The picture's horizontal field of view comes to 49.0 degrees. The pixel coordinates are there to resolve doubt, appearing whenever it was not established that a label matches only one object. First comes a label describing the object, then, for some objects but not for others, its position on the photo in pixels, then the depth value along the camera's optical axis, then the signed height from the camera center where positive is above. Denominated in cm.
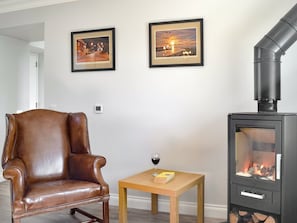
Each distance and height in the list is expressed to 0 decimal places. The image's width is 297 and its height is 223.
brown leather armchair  251 -54
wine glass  308 -53
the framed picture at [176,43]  327 +61
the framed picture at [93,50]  368 +62
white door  601 +41
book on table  274 -64
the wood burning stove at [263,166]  230 -47
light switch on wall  375 -6
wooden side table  255 -69
